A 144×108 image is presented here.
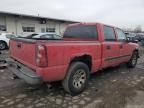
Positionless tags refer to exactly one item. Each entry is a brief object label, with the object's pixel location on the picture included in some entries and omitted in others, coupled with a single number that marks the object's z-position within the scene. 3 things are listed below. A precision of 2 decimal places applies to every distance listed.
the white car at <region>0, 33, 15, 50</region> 9.16
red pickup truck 2.19
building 12.94
